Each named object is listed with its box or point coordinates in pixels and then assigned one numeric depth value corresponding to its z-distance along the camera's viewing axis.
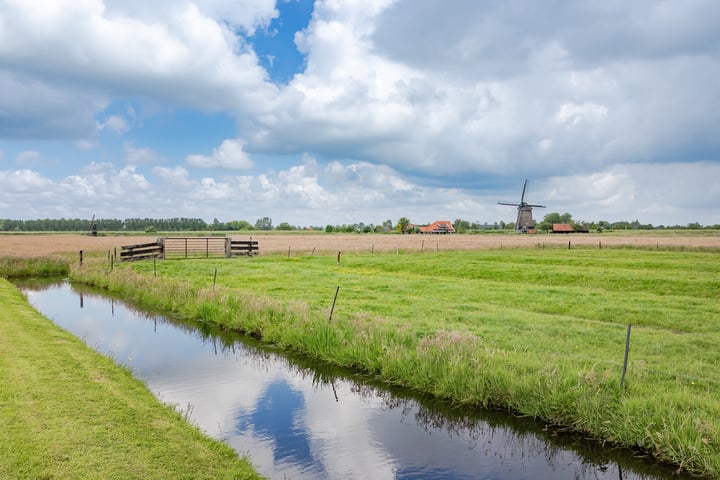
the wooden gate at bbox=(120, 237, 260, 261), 44.53
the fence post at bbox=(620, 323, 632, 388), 10.15
